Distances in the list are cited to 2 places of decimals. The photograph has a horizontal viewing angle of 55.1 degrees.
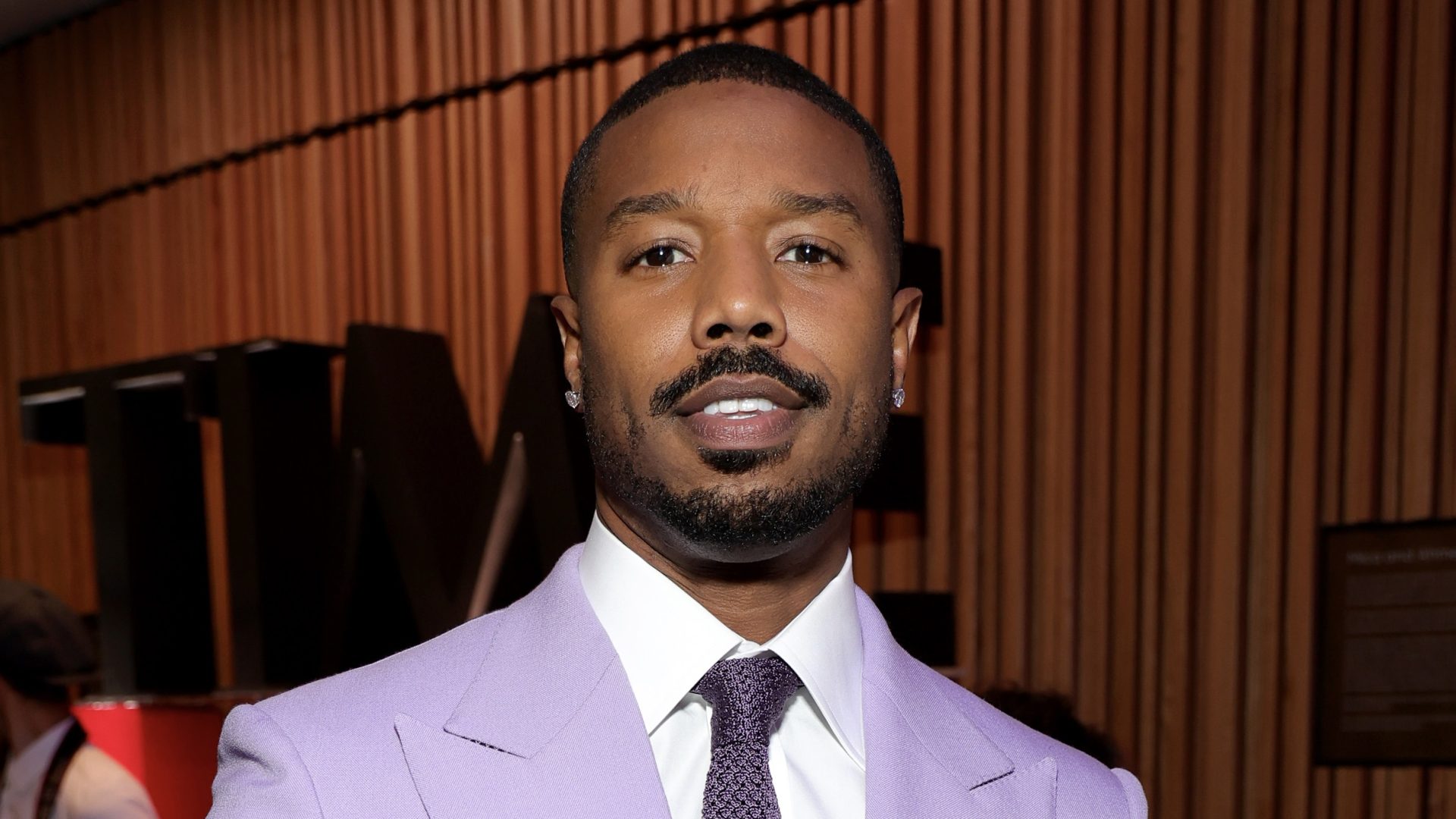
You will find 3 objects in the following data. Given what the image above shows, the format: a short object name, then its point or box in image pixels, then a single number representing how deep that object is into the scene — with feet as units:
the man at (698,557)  3.97
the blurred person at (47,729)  10.46
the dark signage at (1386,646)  8.11
